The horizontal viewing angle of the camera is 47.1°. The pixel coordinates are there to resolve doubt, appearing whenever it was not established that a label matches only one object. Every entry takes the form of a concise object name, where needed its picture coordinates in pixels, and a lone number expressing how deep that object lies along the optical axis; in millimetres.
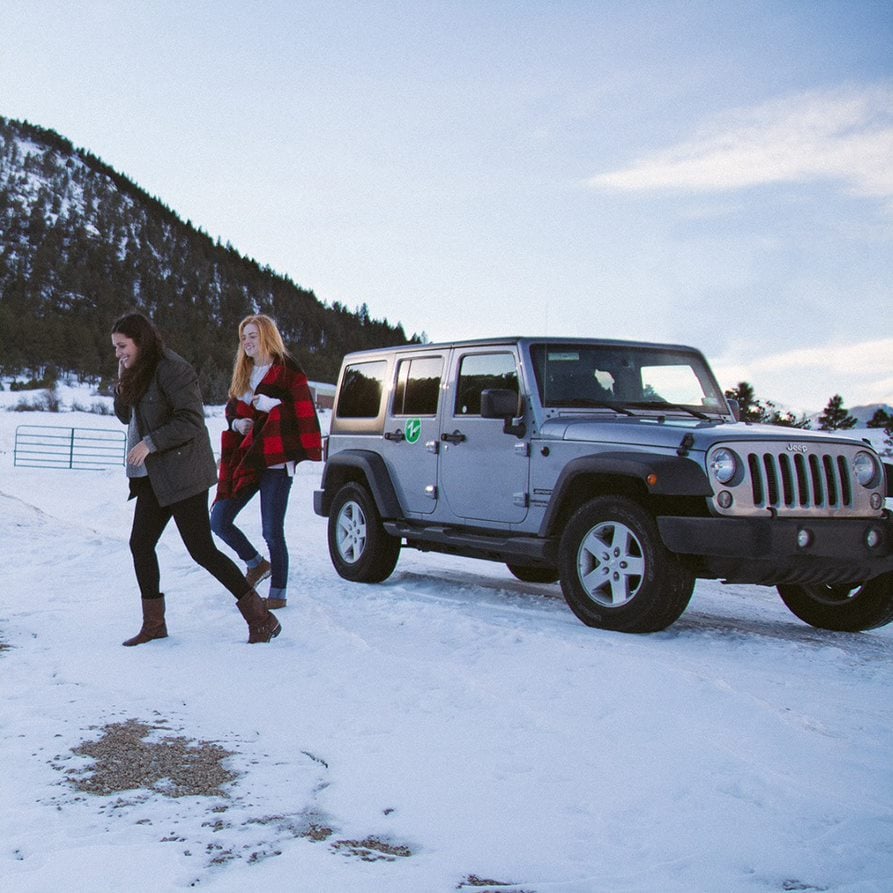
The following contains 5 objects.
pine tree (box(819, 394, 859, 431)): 27906
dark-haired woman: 5645
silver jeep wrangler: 5859
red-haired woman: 6582
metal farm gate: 27859
